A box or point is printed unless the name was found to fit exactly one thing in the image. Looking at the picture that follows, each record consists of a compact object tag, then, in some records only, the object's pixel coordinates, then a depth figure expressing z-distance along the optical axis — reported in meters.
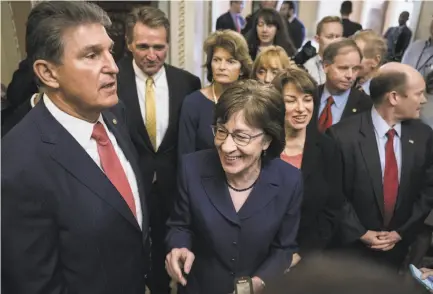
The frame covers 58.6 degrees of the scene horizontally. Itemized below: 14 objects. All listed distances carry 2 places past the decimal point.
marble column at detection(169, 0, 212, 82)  4.23
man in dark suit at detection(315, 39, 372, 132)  2.40
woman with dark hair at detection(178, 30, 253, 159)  2.18
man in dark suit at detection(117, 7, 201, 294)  2.21
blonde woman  2.31
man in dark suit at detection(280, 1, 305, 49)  4.98
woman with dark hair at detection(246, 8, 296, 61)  3.09
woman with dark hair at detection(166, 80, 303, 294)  1.37
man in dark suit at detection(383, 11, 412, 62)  5.00
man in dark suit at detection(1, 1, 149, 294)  1.08
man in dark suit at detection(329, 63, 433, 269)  1.90
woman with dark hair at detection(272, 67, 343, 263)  1.80
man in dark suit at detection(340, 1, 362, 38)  5.07
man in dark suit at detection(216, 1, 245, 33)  5.15
